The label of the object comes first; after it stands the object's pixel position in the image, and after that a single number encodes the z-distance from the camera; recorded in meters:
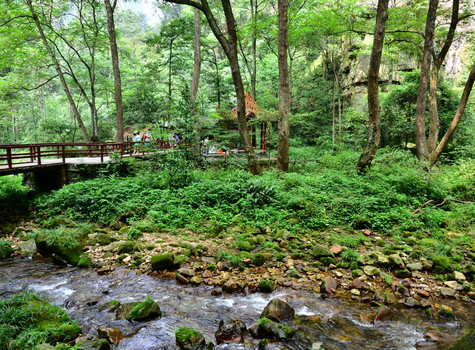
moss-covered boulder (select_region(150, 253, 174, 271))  5.99
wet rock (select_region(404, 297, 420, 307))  4.61
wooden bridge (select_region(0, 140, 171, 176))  10.21
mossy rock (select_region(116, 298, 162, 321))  4.39
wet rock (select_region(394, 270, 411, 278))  5.36
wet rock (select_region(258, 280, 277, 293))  5.10
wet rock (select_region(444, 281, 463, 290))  5.00
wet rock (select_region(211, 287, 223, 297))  5.10
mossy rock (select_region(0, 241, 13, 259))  7.09
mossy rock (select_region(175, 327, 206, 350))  3.74
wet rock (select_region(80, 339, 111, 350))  3.48
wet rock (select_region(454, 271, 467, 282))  5.19
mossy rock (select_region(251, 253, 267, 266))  5.98
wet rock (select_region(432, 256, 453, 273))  5.45
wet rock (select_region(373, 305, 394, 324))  4.29
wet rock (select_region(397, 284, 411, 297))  4.89
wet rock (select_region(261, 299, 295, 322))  4.30
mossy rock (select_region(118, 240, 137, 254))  6.79
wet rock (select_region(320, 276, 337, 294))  5.02
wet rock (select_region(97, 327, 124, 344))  3.88
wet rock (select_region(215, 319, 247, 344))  3.93
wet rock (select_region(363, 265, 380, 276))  5.40
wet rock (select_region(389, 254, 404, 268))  5.59
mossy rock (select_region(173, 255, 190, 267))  6.07
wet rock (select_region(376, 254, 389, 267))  5.65
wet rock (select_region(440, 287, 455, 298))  4.82
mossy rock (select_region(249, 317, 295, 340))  3.90
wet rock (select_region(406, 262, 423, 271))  5.53
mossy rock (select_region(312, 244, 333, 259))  6.09
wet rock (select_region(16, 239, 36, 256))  7.31
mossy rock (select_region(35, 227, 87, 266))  6.70
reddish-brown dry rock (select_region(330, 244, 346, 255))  6.17
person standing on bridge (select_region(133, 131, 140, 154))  20.29
